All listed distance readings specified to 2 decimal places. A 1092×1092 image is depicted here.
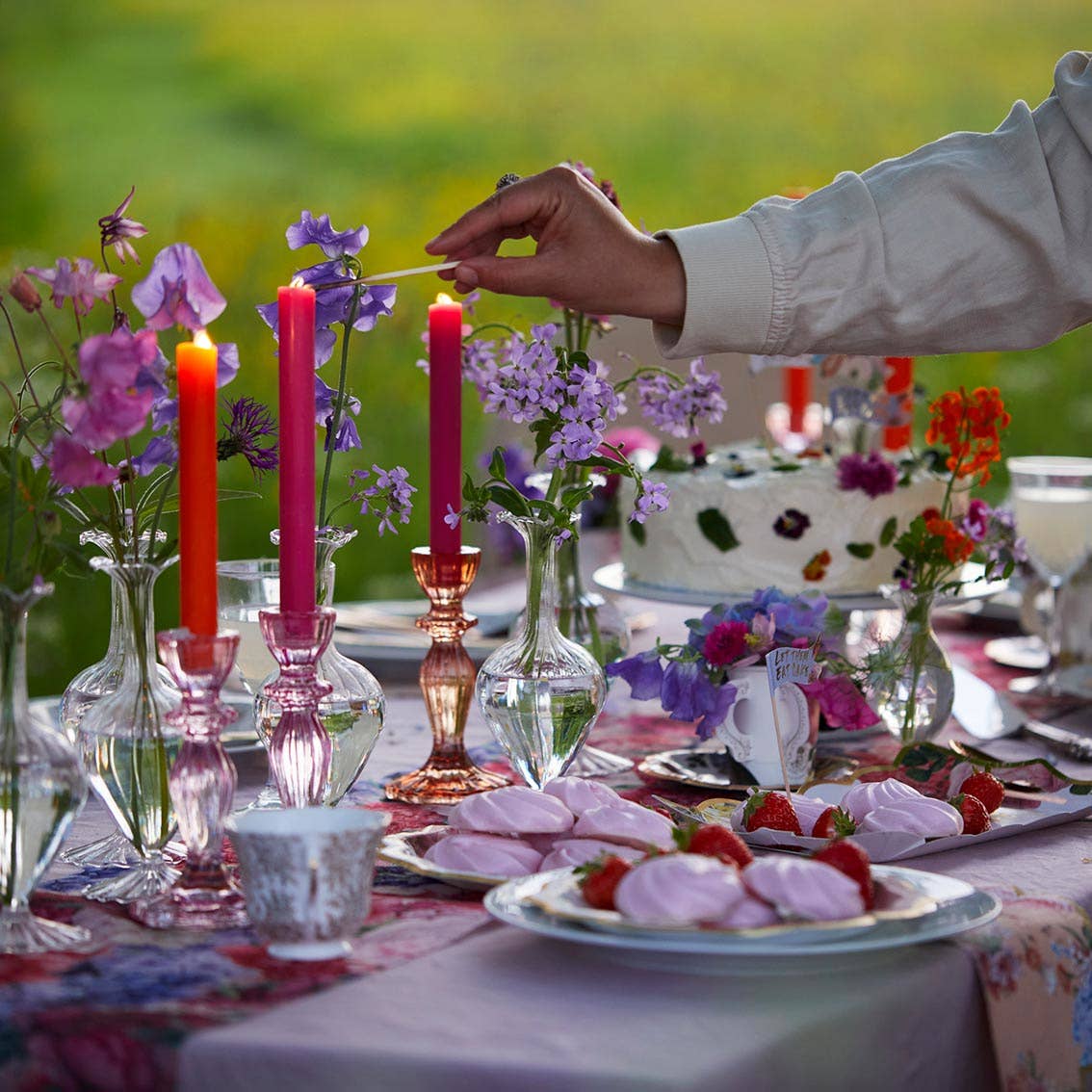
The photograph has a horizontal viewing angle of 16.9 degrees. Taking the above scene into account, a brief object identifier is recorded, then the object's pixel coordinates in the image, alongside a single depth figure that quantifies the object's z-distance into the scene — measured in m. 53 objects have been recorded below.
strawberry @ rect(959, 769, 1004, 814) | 2.42
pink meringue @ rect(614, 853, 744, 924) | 2.05
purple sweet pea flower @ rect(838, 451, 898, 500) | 3.02
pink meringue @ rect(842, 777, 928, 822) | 2.34
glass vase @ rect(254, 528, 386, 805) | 2.36
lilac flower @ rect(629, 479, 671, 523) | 2.41
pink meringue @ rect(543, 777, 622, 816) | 2.27
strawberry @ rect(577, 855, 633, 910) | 2.09
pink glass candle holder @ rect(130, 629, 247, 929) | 2.16
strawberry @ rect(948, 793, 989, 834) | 2.36
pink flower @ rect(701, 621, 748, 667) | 2.54
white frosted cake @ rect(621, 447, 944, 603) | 3.04
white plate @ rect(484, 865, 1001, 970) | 2.05
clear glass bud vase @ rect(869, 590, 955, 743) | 2.68
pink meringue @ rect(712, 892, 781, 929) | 2.06
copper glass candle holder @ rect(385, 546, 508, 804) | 2.50
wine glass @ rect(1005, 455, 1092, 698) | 3.14
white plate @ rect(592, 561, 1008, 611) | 2.89
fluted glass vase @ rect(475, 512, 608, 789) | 2.42
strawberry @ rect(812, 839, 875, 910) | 2.11
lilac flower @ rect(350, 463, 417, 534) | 2.43
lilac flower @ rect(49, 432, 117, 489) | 2.11
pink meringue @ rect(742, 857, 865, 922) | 2.06
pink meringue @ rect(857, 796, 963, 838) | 2.32
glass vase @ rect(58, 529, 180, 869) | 2.31
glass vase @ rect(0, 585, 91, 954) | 2.11
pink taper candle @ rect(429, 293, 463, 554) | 2.49
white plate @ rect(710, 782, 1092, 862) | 2.28
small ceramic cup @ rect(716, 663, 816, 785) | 2.55
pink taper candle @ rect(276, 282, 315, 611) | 2.25
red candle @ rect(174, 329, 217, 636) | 2.18
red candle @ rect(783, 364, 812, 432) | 3.89
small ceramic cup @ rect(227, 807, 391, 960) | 2.07
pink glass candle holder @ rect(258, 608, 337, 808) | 2.24
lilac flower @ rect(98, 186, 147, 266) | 2.28
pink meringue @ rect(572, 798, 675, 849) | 2.21
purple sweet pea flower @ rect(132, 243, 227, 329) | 2.18
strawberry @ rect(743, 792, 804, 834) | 2.30
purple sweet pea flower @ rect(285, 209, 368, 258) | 2.38
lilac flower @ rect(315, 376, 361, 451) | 2.42
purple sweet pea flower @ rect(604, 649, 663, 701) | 2.59
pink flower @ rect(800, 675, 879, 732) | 2.56
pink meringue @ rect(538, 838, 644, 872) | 2.20
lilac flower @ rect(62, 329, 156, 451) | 2.11
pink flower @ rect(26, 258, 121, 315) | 2.20
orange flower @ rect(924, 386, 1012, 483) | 2.76
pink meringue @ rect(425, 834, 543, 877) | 2.22
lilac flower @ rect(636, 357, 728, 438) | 2.63
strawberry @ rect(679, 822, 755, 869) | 2.13
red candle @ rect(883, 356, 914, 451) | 3.07
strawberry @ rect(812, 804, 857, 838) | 2.30
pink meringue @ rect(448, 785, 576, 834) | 2.24
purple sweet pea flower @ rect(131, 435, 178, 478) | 2.29
